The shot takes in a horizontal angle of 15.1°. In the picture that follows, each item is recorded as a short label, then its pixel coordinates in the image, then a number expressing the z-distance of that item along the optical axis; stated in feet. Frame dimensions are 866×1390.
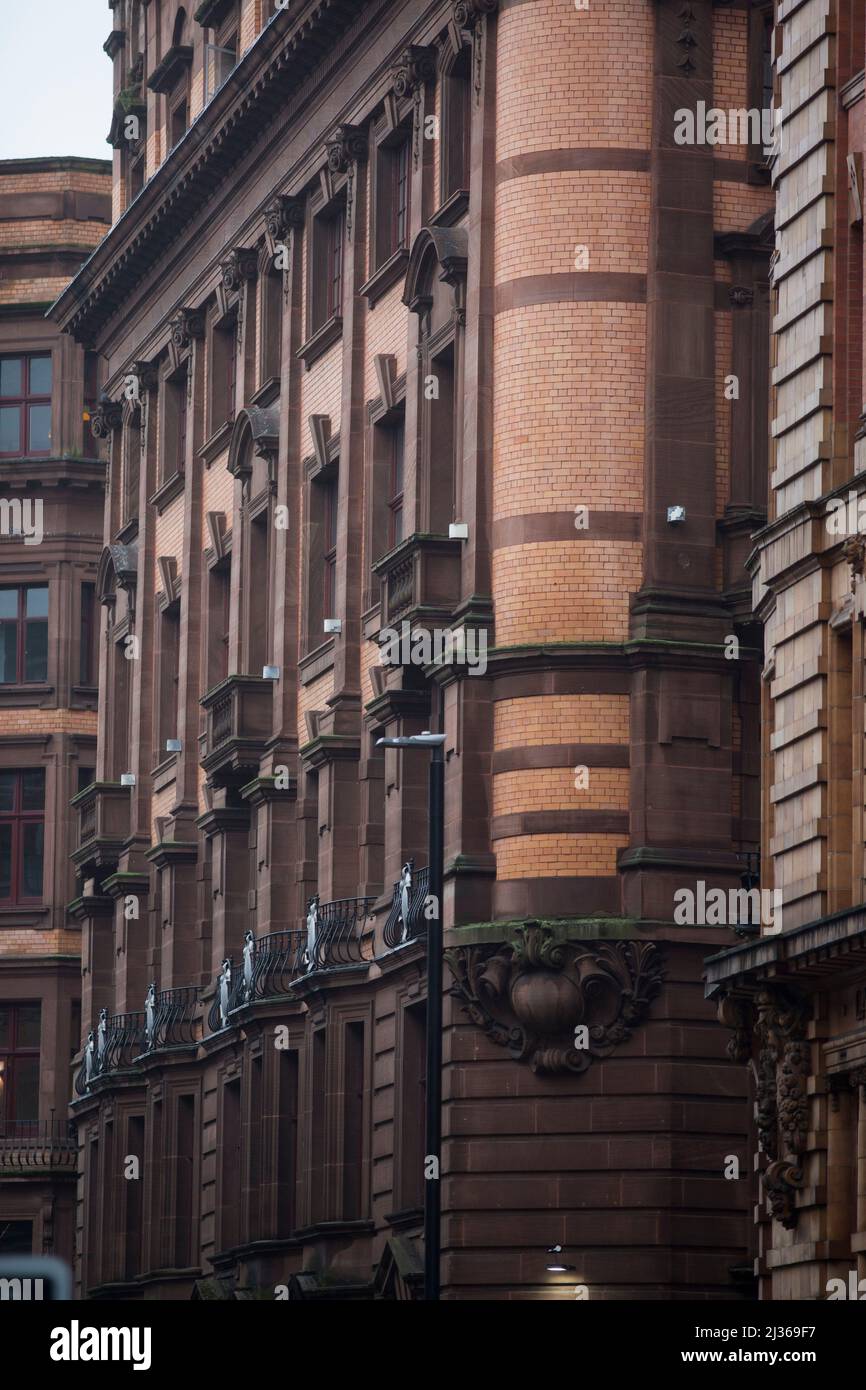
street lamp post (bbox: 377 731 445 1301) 116.47
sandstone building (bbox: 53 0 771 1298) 138.00
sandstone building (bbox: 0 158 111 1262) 251.19
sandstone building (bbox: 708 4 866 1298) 108.88
